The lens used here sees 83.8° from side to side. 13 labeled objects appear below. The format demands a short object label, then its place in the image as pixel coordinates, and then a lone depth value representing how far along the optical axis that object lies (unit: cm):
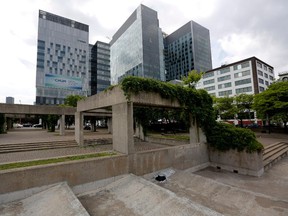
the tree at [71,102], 3251
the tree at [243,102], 2762
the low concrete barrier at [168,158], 815
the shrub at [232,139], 1017
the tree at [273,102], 1941
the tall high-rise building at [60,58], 5631
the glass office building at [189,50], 7831
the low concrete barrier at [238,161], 984
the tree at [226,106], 2885
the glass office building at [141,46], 6328
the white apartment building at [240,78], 4125
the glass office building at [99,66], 7440
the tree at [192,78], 1502
